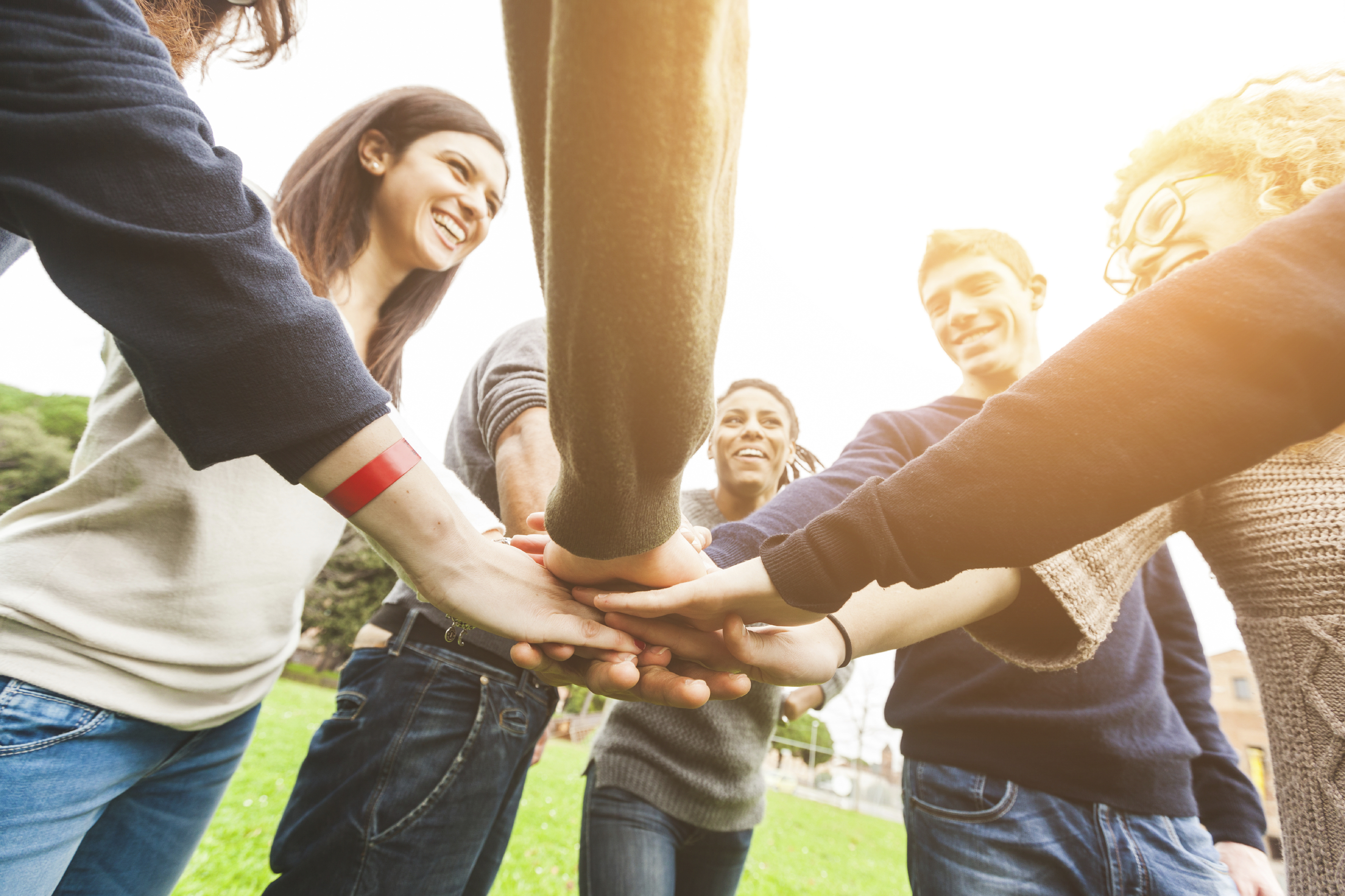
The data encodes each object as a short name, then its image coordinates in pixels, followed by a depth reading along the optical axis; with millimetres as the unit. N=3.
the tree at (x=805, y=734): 43144
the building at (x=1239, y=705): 27031
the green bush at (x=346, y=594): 23750
